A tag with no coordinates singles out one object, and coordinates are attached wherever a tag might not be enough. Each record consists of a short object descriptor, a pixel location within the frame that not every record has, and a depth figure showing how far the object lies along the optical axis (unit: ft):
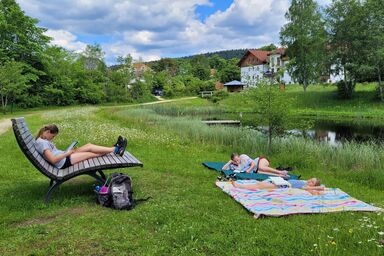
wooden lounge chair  17.22
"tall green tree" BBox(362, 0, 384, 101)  104.73
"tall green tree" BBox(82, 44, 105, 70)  181.78
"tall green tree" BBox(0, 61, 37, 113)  91.20
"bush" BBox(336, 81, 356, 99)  121.13
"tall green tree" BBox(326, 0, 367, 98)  110.11
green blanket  23.84
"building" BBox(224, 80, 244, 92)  205.57
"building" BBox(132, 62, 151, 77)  166.09
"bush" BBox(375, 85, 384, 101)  110.08
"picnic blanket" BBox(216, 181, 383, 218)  16.31
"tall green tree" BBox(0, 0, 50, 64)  122.42
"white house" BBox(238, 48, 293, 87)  215.31
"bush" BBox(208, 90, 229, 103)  152.05
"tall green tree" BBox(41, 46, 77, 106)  132.36
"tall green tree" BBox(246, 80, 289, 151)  34.58
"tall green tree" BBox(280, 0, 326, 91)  127.31
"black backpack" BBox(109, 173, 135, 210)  16.88
